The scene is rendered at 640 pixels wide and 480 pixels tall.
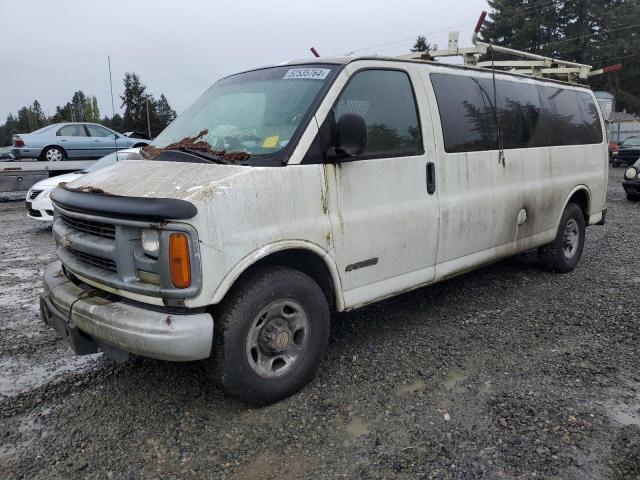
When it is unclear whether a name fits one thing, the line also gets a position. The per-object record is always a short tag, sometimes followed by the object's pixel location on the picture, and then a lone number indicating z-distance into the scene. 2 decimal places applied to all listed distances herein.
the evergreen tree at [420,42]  55.79
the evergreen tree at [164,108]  59.17
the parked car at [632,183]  12.87
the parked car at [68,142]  14.39
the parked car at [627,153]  21.39
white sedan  9.55
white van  2.91
